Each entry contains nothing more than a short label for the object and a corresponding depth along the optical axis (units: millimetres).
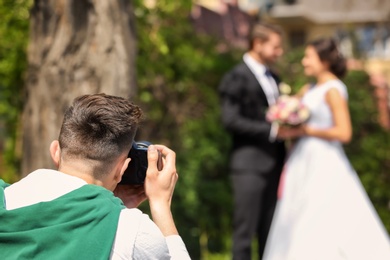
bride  9192
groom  9206
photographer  3386
